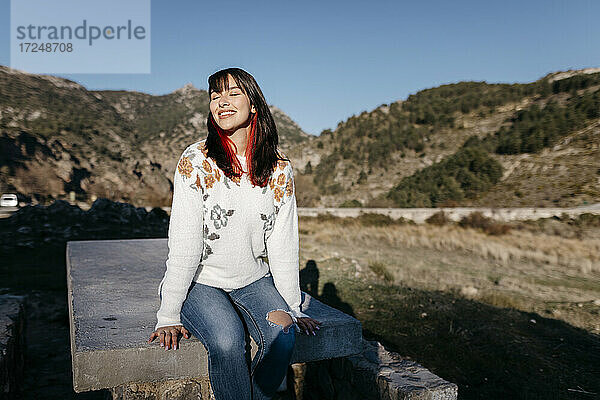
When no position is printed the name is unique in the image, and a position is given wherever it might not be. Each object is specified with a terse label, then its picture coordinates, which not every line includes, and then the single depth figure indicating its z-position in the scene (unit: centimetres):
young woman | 173
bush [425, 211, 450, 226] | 1722
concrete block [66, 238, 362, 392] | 166
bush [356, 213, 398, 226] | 1759
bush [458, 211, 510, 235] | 1469
